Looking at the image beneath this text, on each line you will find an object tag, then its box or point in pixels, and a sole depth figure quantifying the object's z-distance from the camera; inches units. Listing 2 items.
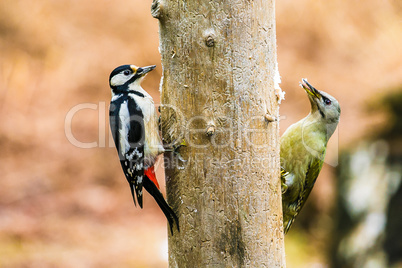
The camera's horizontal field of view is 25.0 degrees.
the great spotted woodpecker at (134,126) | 247.4
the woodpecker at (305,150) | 274.5
